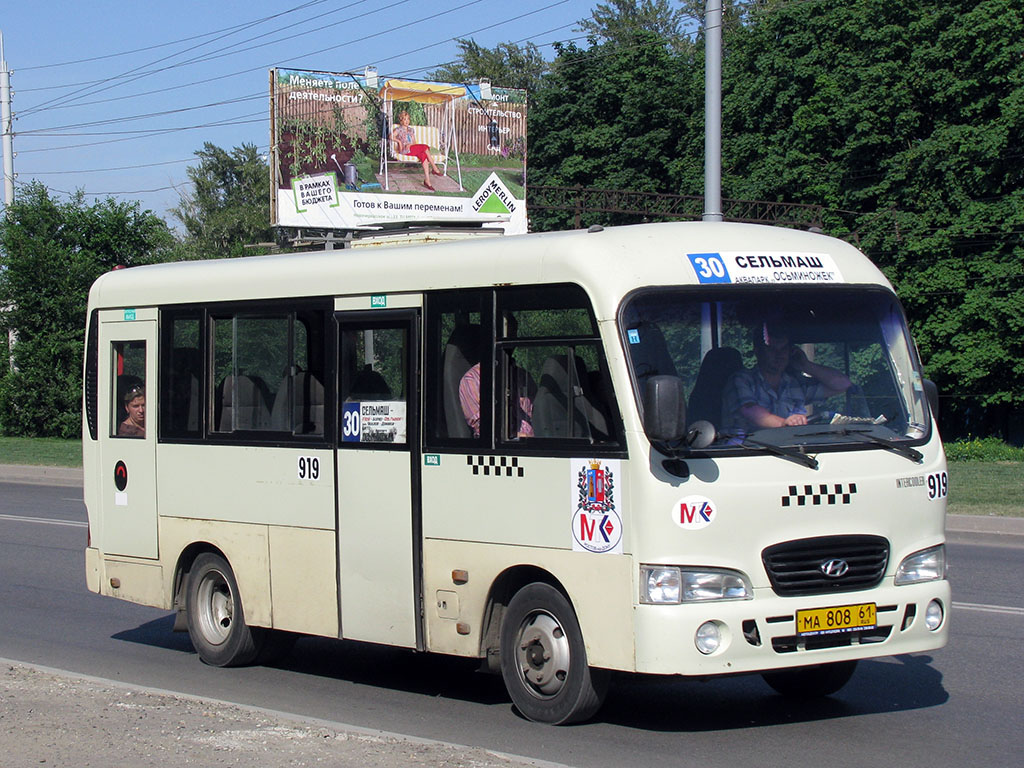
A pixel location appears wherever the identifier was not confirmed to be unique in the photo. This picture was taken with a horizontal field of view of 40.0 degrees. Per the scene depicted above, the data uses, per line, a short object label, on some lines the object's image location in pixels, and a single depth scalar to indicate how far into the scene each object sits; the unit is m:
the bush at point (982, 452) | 37.28
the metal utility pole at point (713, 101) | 17.05
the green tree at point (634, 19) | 84.94
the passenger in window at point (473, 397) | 7.95
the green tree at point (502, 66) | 82.68
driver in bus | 7.40
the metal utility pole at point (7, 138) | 44.47
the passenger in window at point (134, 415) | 10.70
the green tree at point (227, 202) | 83.75
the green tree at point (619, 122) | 58.84
